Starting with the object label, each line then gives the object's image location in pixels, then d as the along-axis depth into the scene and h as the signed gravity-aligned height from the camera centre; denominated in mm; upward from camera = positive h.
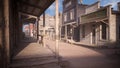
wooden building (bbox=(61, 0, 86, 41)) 13360 +3372
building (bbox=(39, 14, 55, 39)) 21170 +3753
